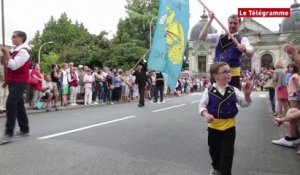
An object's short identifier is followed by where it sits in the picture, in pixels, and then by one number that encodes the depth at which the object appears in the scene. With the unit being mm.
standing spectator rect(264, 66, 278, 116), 14512
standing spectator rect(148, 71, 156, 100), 26200
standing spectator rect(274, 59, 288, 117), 11694
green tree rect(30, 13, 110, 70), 46531
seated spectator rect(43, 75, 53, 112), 15686
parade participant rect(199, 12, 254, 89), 6570
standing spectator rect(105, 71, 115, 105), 20969
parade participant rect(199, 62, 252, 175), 4879
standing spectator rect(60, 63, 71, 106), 17609
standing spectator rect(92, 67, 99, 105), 20469
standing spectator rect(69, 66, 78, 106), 18312
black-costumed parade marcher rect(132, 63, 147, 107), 18203
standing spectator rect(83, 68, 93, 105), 19391
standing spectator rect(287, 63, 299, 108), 8617
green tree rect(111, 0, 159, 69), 65312
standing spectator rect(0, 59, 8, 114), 14019
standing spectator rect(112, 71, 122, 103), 21617
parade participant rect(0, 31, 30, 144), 7645
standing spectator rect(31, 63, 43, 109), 15267
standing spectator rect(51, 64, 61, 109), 16484
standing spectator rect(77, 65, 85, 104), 19625
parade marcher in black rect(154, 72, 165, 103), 20850
